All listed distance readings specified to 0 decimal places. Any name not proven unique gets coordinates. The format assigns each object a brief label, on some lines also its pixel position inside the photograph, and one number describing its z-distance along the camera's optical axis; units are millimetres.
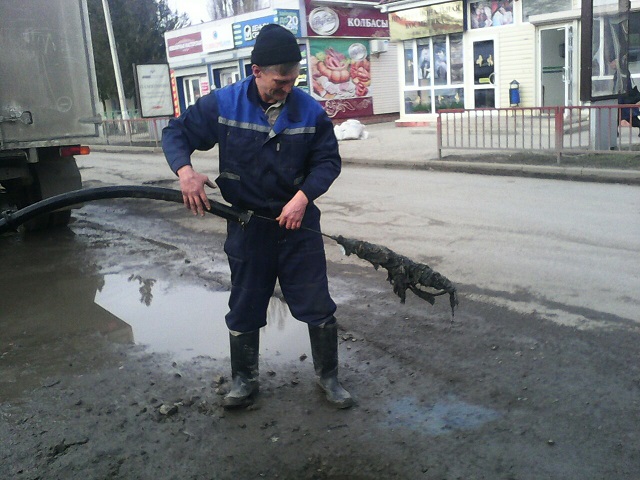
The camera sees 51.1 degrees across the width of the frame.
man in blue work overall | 3410
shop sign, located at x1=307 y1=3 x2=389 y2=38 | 25922
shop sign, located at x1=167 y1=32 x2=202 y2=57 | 29672
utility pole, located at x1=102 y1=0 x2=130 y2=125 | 26125
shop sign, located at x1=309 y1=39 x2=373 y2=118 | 26406
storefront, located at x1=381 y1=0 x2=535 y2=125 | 19844
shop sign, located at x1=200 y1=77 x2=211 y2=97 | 30250
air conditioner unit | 28375
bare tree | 52188
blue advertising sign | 25094
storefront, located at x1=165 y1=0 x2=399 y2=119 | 26094
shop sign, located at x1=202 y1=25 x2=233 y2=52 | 27884
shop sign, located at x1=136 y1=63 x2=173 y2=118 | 21922
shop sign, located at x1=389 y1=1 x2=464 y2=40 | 21125
